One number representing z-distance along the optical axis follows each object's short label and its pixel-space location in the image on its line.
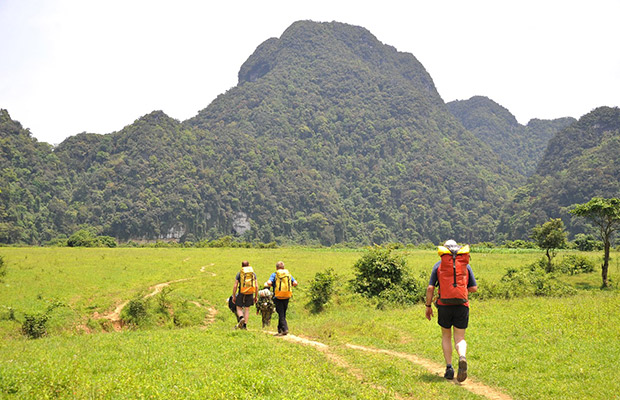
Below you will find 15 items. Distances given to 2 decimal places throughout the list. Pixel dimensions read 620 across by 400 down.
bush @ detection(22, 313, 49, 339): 16.73
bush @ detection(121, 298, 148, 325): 19.47
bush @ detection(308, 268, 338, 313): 22.58
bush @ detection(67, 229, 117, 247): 64.81
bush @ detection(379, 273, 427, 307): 22.27
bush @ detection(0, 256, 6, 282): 24.50
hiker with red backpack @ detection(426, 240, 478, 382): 8.08
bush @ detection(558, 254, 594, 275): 28.02
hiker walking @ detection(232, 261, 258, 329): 13.58
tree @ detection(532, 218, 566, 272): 27.80
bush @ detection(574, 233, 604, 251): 51.09
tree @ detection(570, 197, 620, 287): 22.89
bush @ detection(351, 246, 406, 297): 23.70
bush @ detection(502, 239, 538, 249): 64.00
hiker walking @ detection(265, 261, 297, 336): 13.16
